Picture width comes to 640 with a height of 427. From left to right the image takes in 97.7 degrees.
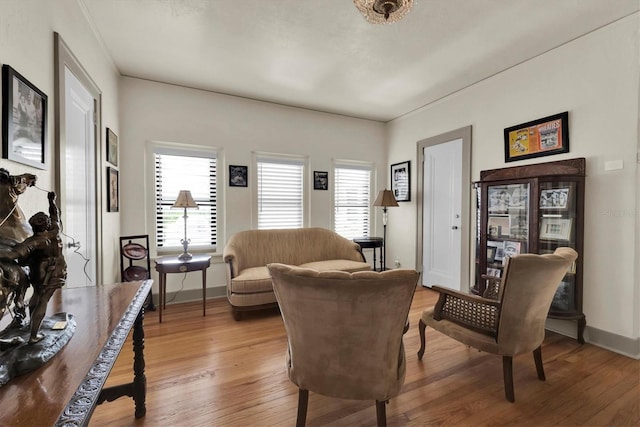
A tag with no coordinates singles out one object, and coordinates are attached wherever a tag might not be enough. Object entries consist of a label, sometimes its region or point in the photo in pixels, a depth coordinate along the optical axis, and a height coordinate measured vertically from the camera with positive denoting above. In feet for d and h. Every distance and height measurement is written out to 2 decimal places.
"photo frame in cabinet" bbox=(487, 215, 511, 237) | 9.70 -0.50
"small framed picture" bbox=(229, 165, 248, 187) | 12.86 +1.67
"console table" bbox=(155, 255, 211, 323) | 9.99 -1.99
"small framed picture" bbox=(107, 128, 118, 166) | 9.38 +2.27
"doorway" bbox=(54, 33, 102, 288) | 6.04 +1.18
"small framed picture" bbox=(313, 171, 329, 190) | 14.85 +1.69
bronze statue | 2.78 -0.51
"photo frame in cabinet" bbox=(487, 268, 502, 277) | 9.75 -2.12
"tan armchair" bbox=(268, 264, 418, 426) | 4.10 -1.83
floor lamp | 14.39 +0.65
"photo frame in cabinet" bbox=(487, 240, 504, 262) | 9.83 -1.32
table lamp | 10.62 +0.33
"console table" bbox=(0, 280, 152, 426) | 2.00 -1.40
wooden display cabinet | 8.44 -0.17
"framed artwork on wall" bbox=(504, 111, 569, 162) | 8.93 +2.52
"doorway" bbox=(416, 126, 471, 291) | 12.10 +0.12
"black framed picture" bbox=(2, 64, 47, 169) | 4.25 +1.56
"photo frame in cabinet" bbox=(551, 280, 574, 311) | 8.59 -2.70
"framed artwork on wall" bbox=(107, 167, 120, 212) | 9.41 +0.78
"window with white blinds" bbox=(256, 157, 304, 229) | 13.73 +0.96
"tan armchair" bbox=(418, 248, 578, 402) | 5.54 -2.18
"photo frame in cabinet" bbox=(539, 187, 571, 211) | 8.59 +0.39
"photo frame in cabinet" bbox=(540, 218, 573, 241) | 8.61 -0.52
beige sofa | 10.21 -2.05
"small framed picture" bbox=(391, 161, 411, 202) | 15.06 +1.71
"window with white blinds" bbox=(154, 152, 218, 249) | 11.91 +0.66
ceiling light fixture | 5.68 +4.24
